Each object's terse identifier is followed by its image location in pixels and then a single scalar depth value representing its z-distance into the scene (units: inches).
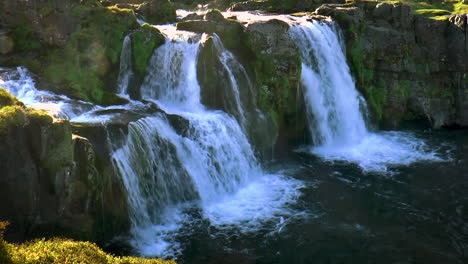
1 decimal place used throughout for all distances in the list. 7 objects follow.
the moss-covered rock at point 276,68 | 978.7
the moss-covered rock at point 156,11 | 1202.0
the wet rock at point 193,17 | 1213.1
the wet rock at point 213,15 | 1019.5
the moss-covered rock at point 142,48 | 936.9
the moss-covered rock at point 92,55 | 837.2
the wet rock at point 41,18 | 864.3
